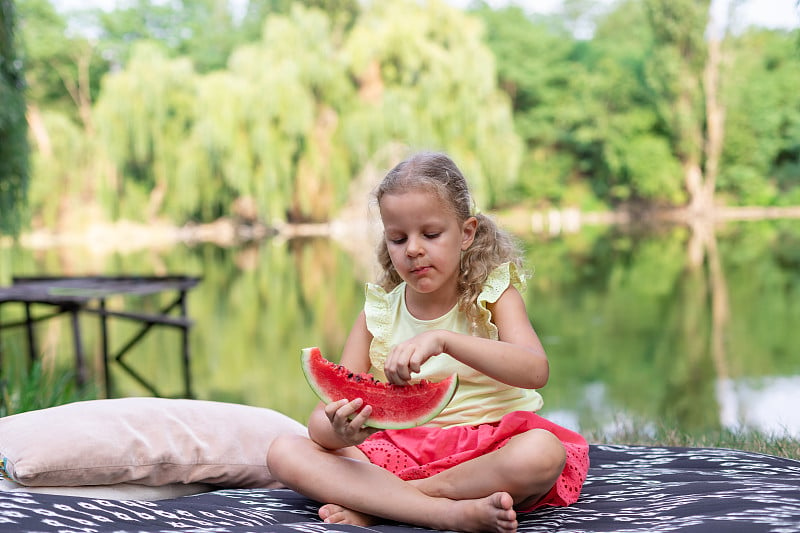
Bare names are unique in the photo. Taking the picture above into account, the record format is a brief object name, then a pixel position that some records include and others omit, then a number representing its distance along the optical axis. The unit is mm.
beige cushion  2605
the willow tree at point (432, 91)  21562
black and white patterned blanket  1985
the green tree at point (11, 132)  7591
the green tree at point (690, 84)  30531
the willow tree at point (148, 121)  24047
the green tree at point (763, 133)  33656
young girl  2250
